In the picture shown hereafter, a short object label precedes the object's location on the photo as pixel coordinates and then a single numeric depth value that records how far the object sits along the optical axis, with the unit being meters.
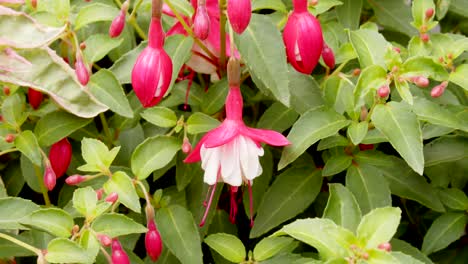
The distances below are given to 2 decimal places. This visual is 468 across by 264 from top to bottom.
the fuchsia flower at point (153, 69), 0.46
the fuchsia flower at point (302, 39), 0.46
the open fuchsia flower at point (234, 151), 0.46
